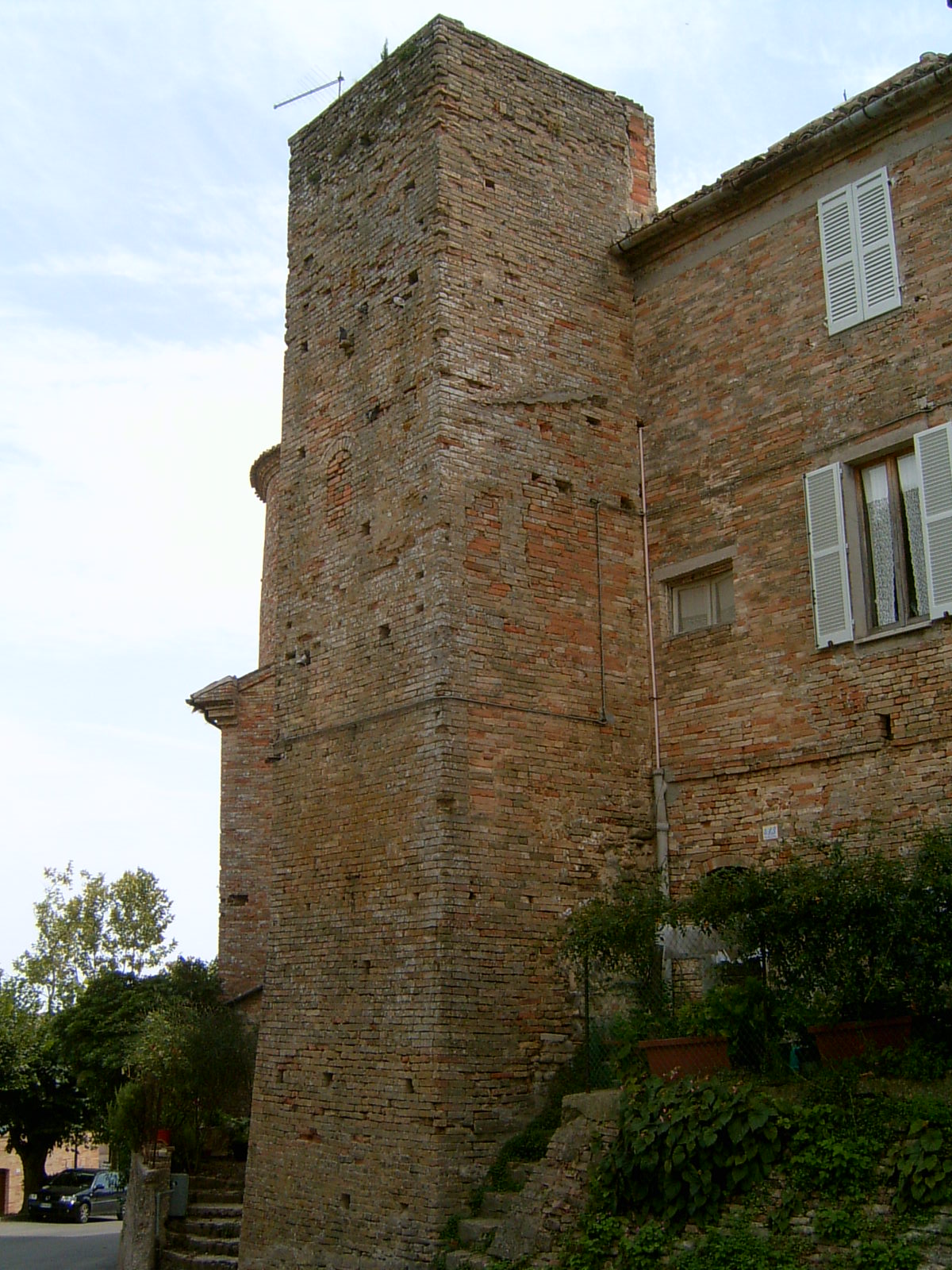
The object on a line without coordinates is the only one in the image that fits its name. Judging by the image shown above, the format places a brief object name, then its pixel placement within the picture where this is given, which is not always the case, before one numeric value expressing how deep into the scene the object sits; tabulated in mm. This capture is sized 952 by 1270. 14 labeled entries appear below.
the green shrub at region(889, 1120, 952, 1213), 7473
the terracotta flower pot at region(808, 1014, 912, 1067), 8703
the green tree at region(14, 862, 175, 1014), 33156
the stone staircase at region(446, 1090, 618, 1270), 9273
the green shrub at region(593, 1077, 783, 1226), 8383
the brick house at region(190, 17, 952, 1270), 10945
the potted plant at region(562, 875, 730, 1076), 9320
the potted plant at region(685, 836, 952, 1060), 8500
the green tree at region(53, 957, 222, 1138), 18844
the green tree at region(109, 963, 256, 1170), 15891
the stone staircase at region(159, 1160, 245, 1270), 13602
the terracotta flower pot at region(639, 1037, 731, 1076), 9258
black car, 28594
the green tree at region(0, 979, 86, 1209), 28969
